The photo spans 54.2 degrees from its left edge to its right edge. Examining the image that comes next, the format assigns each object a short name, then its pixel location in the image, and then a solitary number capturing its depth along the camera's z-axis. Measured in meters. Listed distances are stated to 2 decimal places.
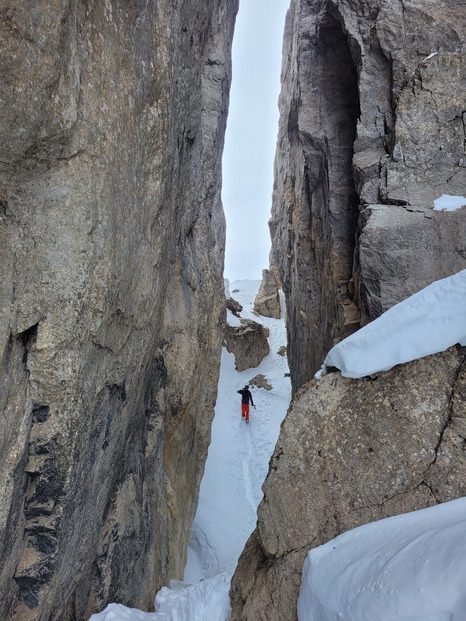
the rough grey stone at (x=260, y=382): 17.59
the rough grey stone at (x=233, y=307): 22.67
